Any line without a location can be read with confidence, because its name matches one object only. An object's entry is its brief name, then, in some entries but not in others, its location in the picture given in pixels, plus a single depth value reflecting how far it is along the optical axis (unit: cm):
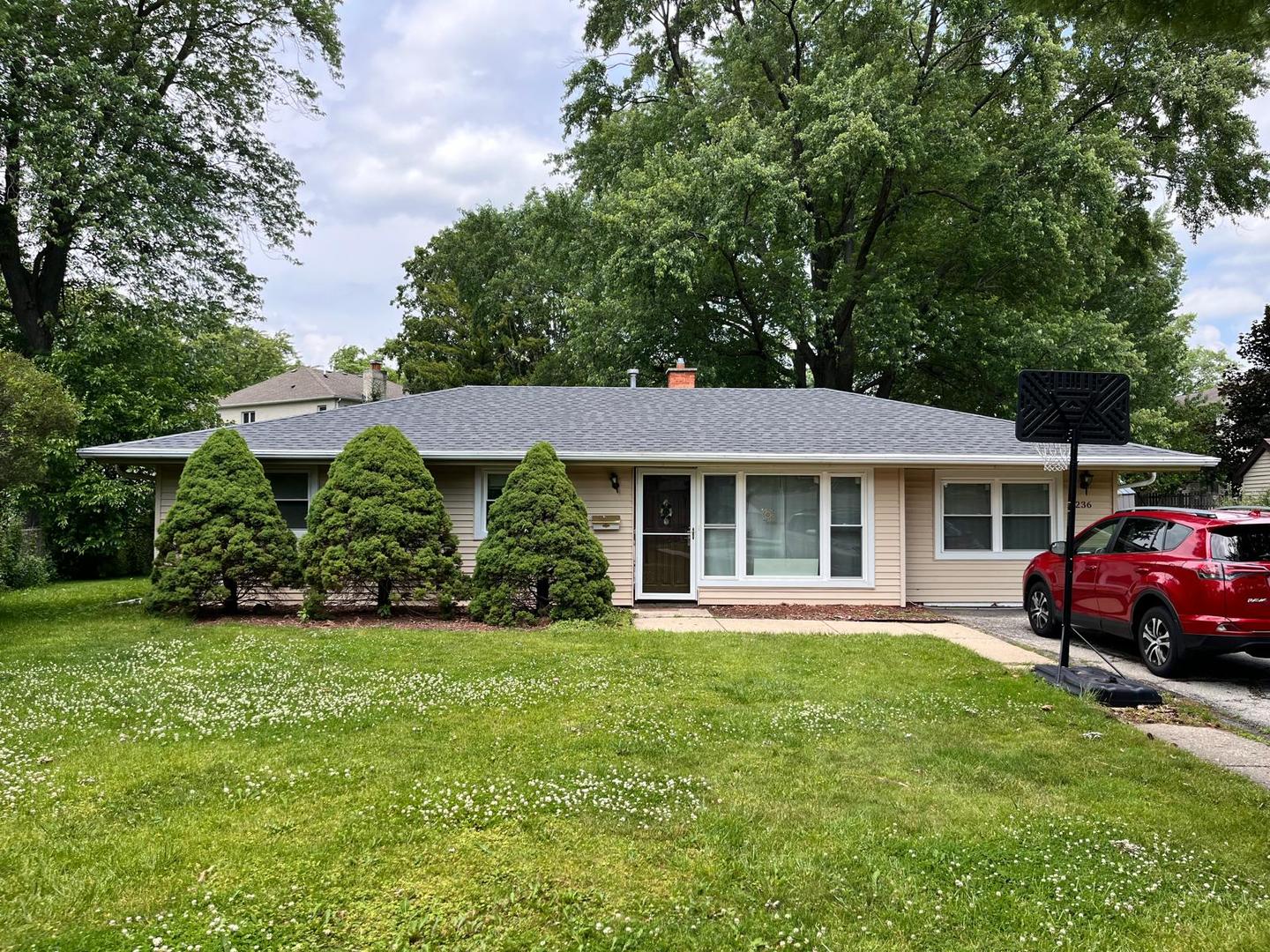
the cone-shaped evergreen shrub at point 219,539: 986
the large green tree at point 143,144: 1705
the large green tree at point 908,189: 1805
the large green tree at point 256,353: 4706
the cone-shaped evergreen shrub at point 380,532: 984
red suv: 665
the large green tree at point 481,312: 3612
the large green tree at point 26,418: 870
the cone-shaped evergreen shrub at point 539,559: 985
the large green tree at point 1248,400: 2498
